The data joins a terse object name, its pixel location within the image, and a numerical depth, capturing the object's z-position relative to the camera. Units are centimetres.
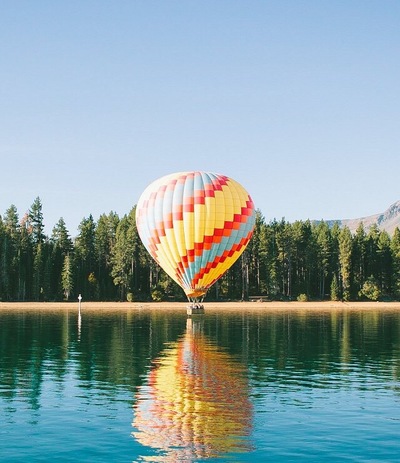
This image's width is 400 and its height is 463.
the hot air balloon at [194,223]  8731
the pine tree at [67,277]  15312
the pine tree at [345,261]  16200
